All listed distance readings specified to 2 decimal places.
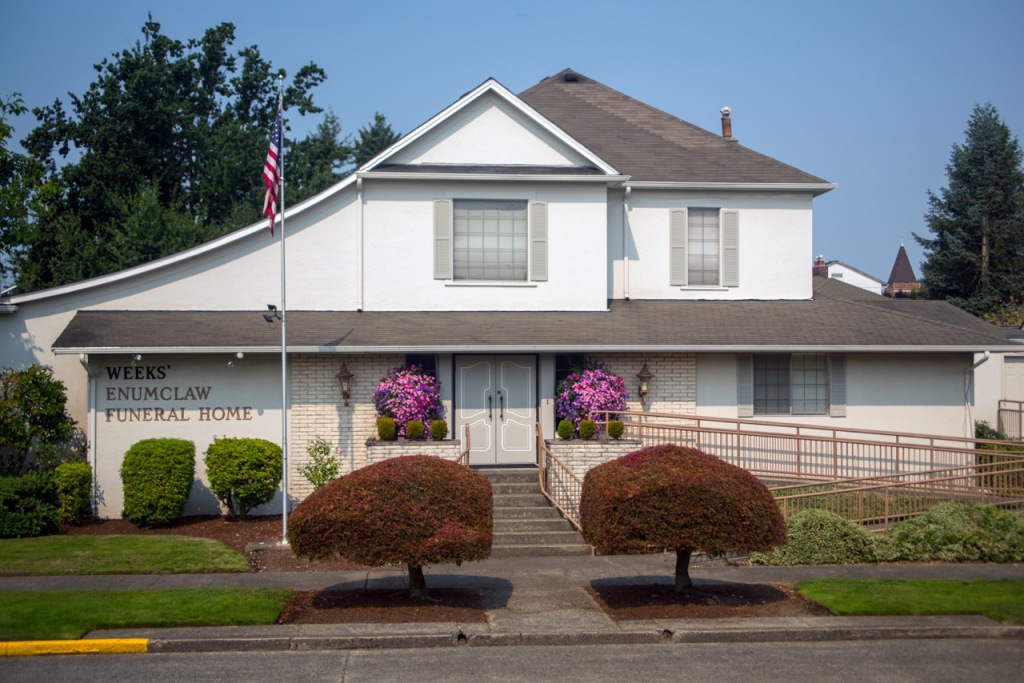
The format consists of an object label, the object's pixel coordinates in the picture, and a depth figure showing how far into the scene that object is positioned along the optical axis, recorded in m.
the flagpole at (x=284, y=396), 16.12
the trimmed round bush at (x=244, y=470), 17.02
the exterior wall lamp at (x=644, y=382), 19.28
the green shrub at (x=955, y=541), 15.22
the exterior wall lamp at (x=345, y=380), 18.48
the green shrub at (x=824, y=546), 14.95
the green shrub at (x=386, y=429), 17.88
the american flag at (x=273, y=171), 16.50
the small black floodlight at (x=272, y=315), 18.86
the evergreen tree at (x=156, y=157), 34.97
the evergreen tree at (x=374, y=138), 61.94
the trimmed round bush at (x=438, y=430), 17.89
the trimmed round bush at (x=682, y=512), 11.65
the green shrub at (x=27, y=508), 15.99
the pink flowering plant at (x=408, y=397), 18.31
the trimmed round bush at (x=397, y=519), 11.34
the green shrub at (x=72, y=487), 16.75
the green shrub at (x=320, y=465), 18.00
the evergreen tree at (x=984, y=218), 42.16
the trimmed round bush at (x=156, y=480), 16.77
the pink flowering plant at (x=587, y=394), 18.80
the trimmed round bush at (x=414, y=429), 17.97
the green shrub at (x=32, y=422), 17.12
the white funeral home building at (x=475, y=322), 18.31
